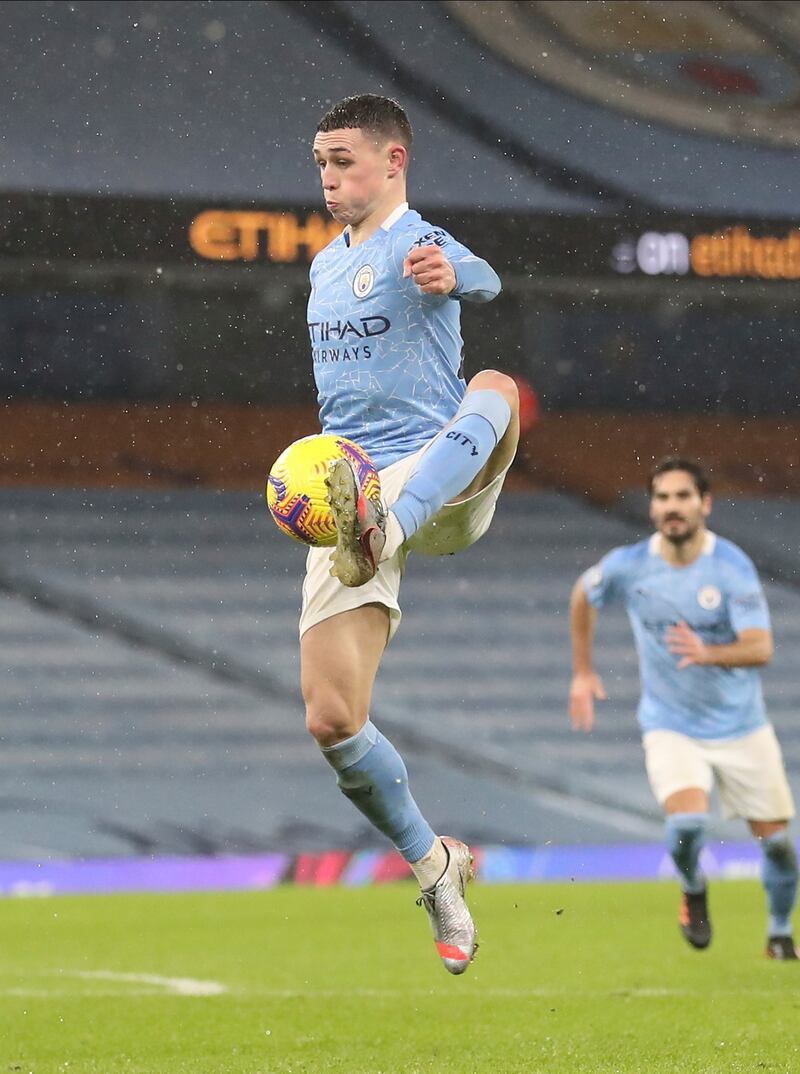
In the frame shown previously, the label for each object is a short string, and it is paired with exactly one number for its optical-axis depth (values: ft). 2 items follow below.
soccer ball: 29.58
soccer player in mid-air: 31.45
